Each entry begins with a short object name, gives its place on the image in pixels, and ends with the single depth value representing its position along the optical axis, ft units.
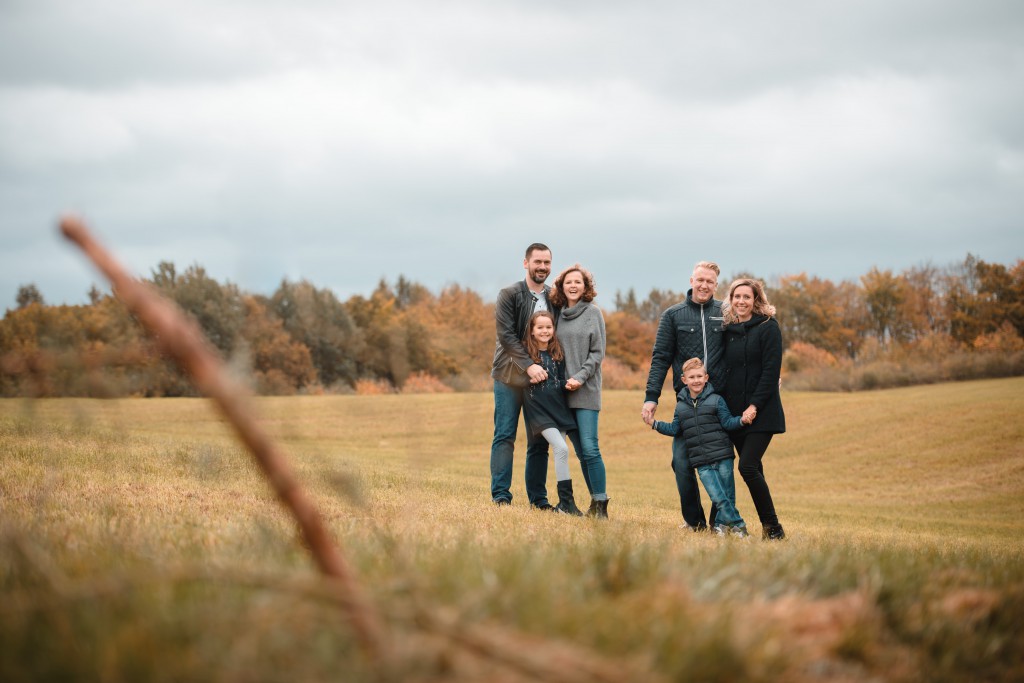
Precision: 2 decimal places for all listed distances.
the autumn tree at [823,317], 256.11
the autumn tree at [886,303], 245.86
